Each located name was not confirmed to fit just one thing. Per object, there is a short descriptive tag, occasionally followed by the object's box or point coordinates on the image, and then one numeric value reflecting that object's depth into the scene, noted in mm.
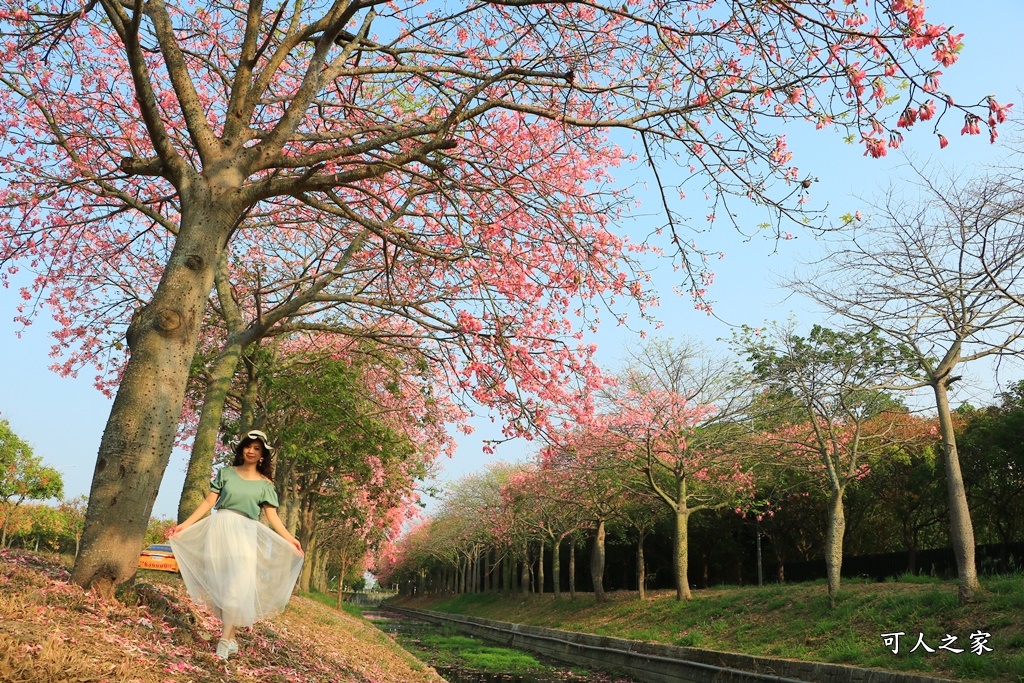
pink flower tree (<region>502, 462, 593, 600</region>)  29536
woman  6055
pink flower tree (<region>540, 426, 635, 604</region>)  24328
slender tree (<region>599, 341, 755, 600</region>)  24172
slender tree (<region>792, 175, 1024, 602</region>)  13500
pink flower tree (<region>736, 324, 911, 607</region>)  17922
